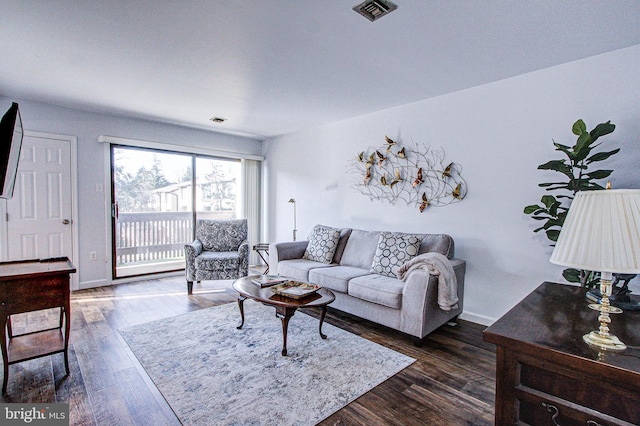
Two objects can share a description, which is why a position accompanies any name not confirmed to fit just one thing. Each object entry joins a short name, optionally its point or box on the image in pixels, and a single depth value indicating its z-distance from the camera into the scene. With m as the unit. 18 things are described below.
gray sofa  2.60
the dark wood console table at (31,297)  1.87
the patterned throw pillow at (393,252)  3.13
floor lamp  5.04
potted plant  2.16
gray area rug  1.80
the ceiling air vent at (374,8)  1.81
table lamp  0.92
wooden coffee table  2.38
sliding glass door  4.56
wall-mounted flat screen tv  1.56
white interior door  3.72
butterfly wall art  3.35
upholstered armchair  3.96
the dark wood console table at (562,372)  0.90
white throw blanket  2.60
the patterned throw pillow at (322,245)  3.87
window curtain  5.77
